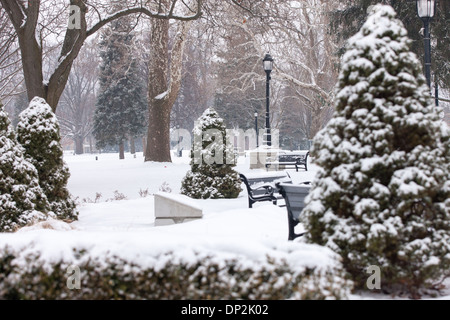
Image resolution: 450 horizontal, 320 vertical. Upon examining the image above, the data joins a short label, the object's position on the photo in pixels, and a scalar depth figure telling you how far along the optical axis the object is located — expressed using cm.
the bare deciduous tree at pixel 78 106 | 5781
